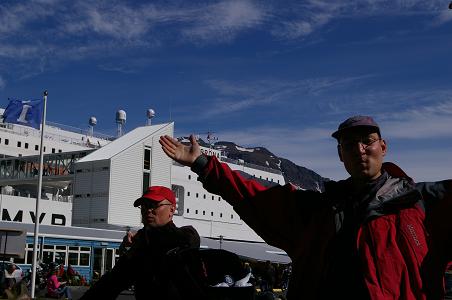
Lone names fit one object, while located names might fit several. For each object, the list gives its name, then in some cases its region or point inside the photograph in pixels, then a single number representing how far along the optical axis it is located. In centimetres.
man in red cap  359
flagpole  2262
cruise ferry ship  5484
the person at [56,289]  2253
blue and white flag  2891
